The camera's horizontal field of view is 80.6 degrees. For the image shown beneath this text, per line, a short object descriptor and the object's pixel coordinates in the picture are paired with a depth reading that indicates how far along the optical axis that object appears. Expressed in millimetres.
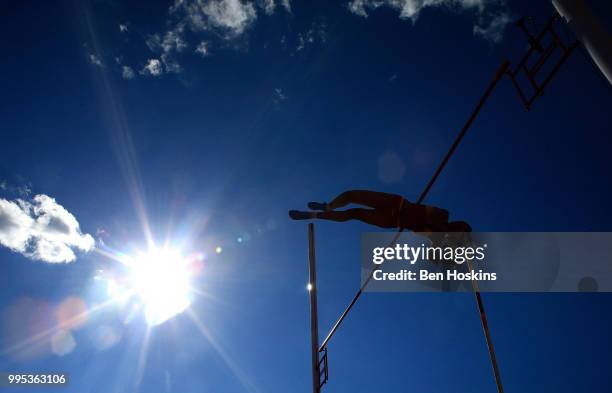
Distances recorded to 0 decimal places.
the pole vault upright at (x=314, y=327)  6434
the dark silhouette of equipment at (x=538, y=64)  5086
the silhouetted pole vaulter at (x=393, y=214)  6633
